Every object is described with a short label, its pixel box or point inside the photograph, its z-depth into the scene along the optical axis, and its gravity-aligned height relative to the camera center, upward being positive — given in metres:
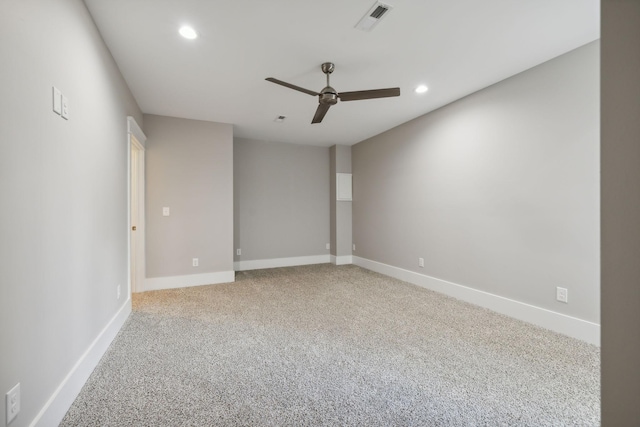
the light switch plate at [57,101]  1.44 +0.59
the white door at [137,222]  3.65 -0.13
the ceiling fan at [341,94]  2.53 +1.08
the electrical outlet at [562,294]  2.43 -0.74
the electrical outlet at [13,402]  1.06 -0.74
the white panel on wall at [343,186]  5.51 +0.49
